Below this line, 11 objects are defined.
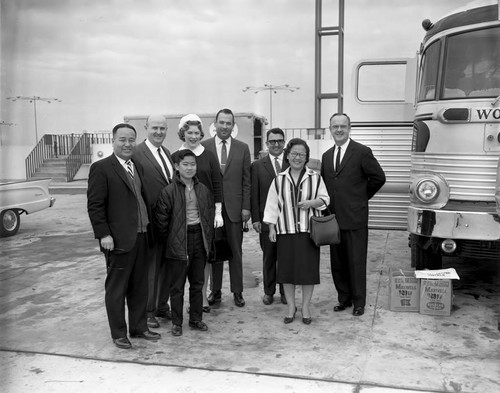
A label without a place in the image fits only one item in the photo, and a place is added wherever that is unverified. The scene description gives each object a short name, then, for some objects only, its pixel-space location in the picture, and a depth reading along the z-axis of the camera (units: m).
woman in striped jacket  4.33
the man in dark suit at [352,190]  4.58
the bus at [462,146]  4.46
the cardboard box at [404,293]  4.72
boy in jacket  4.05
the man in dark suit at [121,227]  3.70
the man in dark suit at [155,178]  4.23
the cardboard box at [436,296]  4.58
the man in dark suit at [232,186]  4.87
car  8.64
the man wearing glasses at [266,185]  4.95
